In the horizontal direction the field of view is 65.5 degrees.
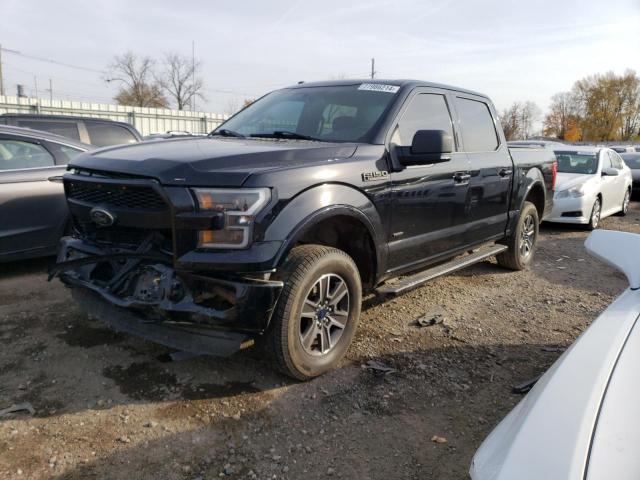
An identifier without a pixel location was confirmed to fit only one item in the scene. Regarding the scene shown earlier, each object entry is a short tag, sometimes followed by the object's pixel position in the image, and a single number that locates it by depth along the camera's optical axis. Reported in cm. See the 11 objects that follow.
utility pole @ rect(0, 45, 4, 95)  3912
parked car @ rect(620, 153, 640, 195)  1470
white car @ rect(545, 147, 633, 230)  890
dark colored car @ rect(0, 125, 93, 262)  474
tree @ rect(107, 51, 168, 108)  5509
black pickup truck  264
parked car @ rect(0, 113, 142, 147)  716
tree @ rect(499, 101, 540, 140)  7688
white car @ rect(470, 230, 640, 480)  114
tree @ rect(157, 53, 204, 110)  5862
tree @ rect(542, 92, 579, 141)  8694
